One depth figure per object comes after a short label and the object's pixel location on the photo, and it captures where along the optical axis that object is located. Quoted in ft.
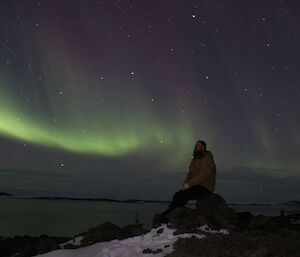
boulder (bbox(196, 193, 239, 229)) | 24.74
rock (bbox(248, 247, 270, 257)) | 18.27
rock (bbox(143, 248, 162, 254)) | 20.88
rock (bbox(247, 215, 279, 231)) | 25.13
